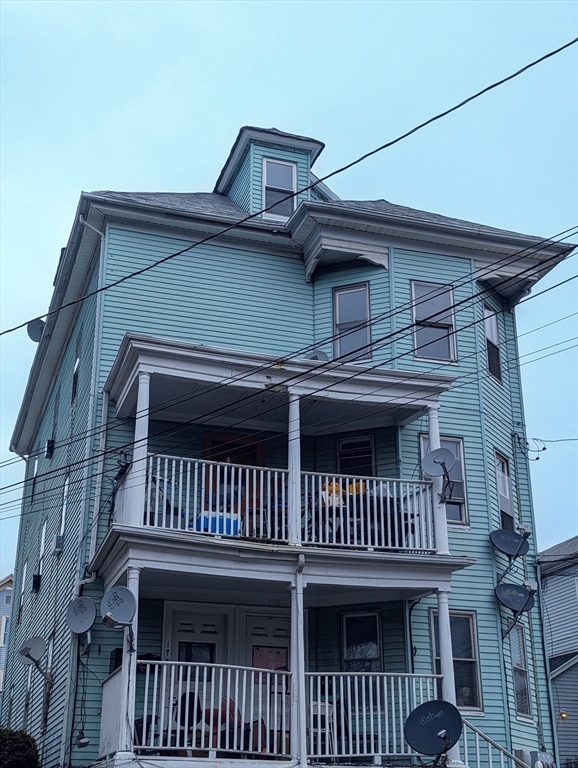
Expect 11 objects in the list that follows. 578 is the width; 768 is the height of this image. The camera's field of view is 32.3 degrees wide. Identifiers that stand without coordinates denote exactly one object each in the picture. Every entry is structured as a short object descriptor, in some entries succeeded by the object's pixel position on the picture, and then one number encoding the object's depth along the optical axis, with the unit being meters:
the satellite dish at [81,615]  14.67
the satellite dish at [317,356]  17.78
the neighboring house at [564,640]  27.69
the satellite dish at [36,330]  22.72
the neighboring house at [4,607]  54.31
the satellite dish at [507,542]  17.08
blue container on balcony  14.64
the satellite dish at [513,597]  16.81
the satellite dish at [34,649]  16.22
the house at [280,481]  14.25
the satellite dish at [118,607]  12.96
